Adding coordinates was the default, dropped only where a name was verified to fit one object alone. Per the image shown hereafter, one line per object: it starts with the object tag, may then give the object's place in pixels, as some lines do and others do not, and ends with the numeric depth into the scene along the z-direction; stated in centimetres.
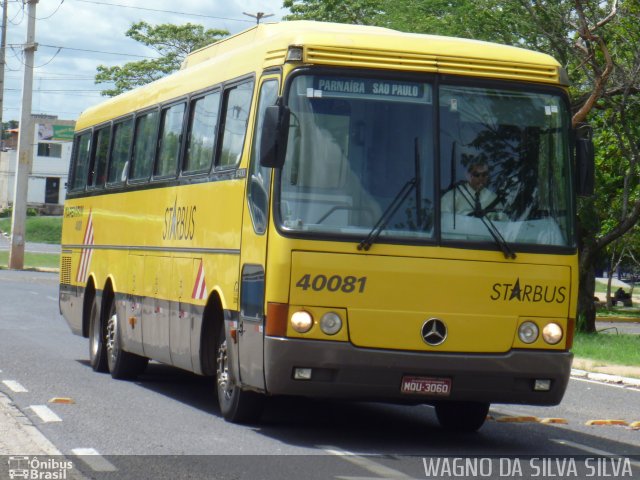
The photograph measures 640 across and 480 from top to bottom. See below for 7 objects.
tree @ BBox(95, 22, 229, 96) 6769
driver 1057
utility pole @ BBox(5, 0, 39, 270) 4878
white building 11257
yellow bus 1027
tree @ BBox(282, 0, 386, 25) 3681
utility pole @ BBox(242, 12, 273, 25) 7004
